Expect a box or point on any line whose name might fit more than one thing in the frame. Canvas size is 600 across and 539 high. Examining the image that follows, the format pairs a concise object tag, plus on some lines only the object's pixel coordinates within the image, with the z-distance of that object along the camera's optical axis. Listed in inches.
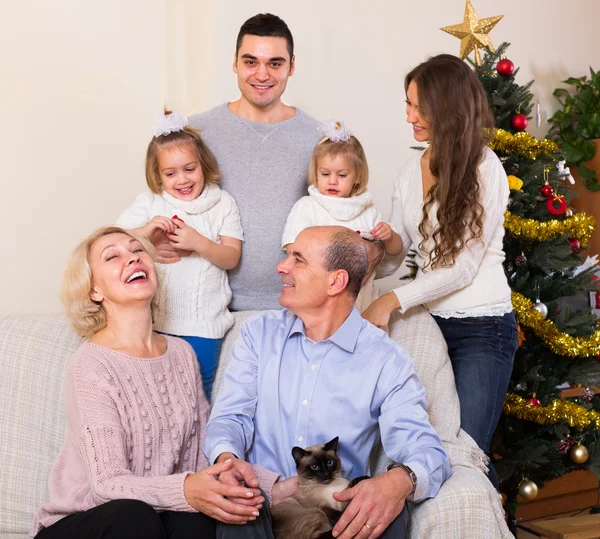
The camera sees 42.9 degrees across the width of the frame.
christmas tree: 132.3
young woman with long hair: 95.9
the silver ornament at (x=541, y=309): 130.9
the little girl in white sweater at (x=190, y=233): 95.4
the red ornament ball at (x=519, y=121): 133.4
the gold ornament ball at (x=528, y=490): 133.0
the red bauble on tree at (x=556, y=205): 132.7
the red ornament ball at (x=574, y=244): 138.2
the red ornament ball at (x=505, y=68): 132.2
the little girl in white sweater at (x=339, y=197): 102.1
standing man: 106.3
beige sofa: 76.5
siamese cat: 70.6
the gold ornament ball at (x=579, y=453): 133.9
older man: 79.6
